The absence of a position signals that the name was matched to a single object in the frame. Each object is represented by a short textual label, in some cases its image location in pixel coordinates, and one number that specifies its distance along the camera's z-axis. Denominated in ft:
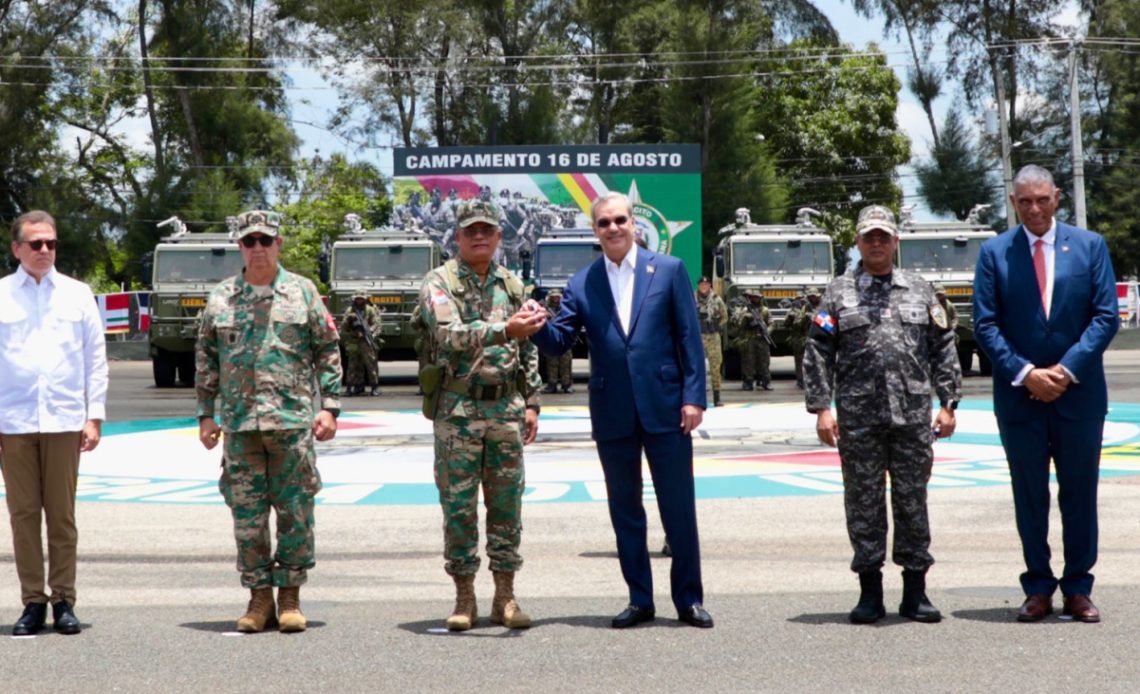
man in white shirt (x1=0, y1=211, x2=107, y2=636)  22.81
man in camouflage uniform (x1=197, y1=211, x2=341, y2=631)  22.45
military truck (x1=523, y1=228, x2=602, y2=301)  94.24
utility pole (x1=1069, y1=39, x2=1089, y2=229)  130.82
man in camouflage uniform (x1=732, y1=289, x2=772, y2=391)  84.69
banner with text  109.70
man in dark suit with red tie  22.38
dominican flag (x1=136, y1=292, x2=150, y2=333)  150.82
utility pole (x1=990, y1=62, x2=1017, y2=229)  141.28
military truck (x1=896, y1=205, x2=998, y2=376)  91.25
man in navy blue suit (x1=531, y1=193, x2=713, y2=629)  22.44
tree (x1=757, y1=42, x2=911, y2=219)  193.06
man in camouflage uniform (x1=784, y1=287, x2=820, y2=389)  84.89
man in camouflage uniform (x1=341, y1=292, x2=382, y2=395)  82.99
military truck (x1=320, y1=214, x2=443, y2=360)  92.43
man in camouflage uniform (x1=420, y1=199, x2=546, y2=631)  22.33
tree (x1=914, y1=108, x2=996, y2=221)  177.27
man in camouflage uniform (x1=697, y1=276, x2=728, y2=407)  70.08
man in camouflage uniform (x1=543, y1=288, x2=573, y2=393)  83.82
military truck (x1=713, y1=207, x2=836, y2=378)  92.79
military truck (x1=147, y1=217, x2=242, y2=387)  91.50
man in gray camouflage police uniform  22.41
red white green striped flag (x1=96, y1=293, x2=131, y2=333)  151.74
